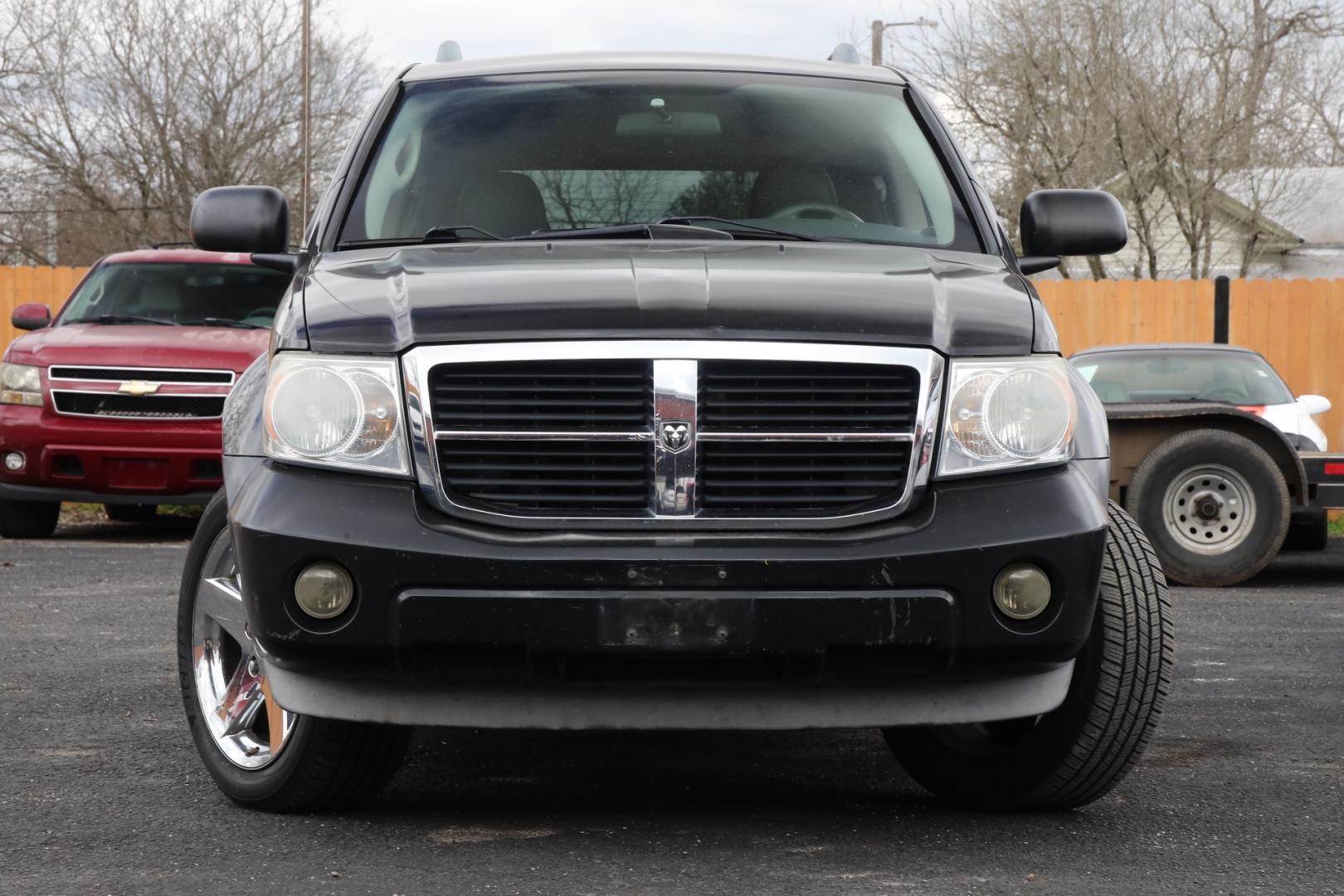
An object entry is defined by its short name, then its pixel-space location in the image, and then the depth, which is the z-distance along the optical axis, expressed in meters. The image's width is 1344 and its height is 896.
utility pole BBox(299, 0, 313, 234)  30.81
